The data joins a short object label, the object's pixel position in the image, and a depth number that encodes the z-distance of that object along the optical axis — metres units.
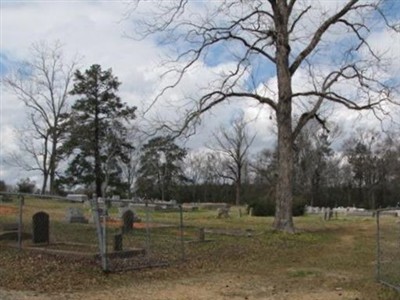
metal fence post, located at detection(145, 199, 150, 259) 16.24
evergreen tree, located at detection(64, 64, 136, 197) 77.69
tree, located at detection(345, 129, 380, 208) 103.56
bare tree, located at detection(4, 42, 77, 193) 71.44
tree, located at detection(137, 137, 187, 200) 95.94
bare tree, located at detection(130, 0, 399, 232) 26.55
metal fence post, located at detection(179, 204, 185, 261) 16.58
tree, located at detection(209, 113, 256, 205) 98.19
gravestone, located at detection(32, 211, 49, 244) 17.53
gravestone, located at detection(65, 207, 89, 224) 28.13
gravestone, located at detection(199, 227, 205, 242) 21.20
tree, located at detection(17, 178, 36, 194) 74.38
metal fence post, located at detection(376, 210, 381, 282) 12.80
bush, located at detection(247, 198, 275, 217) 52.25
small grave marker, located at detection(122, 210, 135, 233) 22.77
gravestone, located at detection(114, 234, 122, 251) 15.65
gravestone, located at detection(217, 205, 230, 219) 45.97
